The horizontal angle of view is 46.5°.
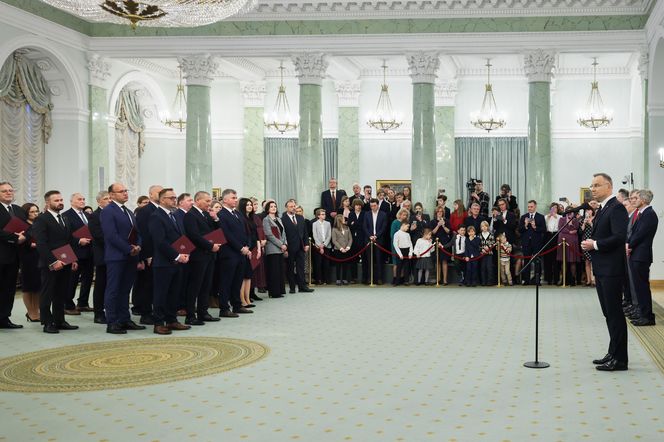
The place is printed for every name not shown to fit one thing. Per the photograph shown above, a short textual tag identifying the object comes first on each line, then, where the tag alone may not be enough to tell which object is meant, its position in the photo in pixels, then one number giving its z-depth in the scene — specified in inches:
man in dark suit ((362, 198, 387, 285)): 657.6
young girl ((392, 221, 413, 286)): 644.7
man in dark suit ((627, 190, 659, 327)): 407.2
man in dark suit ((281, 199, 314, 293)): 583.2
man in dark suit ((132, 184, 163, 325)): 414.6
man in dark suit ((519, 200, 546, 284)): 655.8
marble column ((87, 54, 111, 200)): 752.3
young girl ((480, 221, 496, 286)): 640.4
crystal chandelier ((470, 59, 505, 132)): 900.6
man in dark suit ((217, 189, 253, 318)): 451.2
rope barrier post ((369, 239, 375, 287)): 656.4
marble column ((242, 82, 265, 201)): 1002.1
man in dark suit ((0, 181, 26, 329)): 409.1
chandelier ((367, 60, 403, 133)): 902.4
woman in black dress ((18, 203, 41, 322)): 428.8
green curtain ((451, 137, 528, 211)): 975.0
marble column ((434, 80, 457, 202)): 967.6
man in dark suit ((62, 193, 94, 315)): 444.5
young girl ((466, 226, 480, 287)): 642.8
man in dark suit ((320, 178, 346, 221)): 703.7
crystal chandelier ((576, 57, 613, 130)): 882.6
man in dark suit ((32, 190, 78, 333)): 393.1
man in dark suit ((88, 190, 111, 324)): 450.9
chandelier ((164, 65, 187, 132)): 918.2
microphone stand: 307.0
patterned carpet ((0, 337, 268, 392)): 283.7
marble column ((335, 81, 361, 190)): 982.4
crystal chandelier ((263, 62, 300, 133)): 921.8
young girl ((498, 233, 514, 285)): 646.0
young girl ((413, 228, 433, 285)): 647.1
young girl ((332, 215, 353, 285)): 652.1
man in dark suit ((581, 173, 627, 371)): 292.2
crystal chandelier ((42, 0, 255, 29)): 465.4
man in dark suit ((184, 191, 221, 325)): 414.6
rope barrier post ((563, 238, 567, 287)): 629.7
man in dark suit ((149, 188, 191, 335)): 390.0
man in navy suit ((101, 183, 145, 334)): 390.9
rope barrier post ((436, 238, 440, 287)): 647.1
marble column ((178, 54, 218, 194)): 739.4
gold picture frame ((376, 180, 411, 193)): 990.4
